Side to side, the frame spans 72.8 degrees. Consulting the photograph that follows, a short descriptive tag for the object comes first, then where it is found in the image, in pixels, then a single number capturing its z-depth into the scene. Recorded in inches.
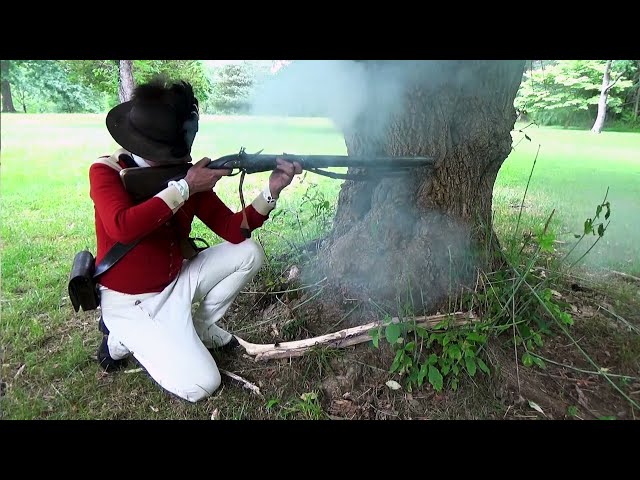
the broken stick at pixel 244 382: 85.5
